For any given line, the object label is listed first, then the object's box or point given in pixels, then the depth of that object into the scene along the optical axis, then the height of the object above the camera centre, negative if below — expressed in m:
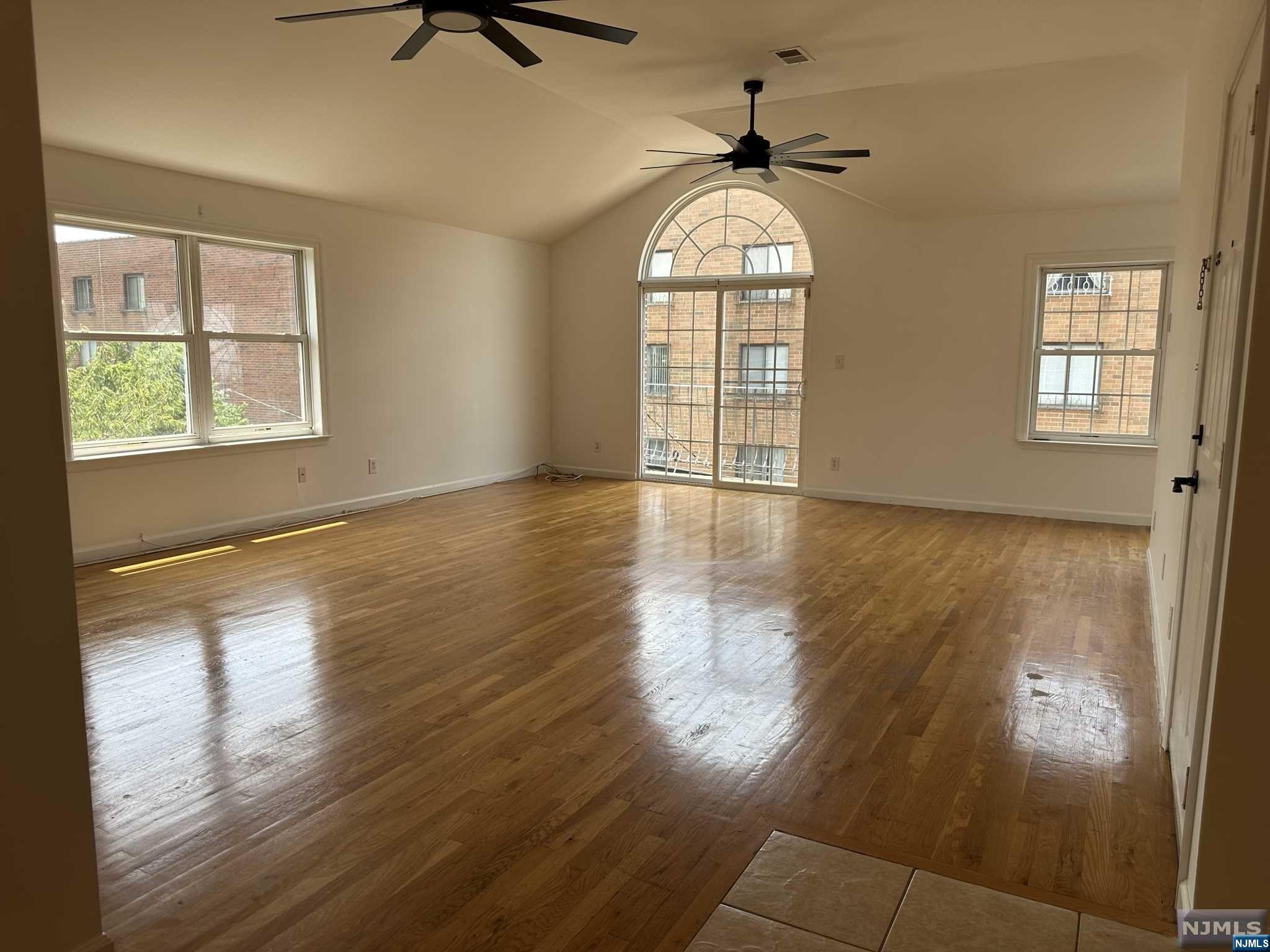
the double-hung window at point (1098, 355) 6.79 +0.19
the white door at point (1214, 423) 1.94 -0.12
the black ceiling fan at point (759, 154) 4.81 +1.33
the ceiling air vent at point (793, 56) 4.20 +1.63
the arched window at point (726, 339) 8.10 +0.36
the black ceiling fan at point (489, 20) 3.06 +1.33
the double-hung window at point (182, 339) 5.34 +0.22
